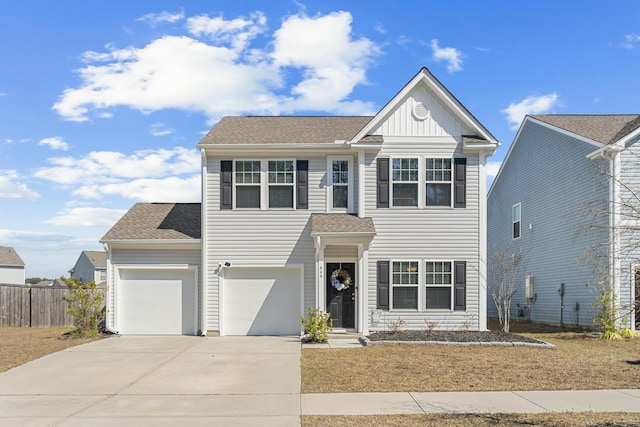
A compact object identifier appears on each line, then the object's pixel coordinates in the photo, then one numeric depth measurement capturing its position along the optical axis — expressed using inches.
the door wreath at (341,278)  700.7
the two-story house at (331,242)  697.0
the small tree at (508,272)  989.2
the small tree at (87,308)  687.7
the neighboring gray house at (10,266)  2146.0
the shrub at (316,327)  625.9
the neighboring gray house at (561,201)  727.1
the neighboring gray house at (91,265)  2026.3
